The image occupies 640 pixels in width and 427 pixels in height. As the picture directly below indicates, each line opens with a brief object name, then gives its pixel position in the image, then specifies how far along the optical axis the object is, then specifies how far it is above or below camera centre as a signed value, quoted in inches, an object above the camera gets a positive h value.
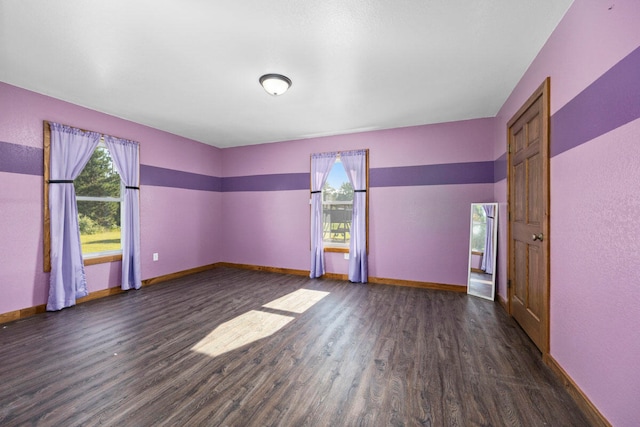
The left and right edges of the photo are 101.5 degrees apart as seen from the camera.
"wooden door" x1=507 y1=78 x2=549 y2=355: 82.7 -0.2
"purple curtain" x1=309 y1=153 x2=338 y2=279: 187.2 +7.9
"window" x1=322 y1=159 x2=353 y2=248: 191.3 +4.5
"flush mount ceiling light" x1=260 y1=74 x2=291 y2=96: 105.9 +54.1
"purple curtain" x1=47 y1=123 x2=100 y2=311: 124.3 -2.9
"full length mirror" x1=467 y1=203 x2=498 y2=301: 141.6 -19.6
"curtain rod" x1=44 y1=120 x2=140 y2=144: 125.2 +43.9
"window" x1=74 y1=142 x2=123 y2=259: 141.9 +4.3
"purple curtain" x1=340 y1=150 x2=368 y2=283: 175.2 -6.6
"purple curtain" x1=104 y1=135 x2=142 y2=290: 152.5 +2.7
